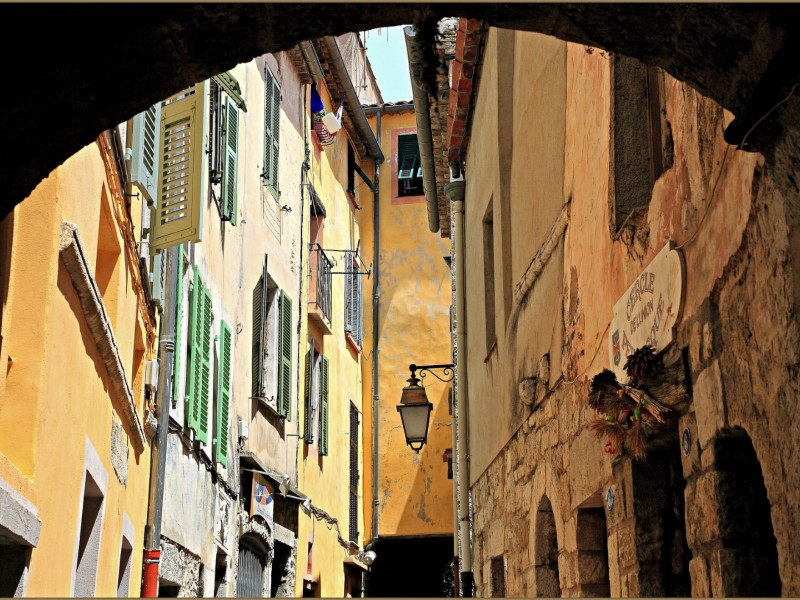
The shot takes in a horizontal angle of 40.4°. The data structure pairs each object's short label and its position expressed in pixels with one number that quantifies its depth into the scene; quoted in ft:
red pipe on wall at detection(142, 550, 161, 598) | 25.26
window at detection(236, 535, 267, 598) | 39.45
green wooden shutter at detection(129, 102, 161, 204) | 21.66
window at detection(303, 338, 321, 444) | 51.41
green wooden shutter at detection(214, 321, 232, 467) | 34.53
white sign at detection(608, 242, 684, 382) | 13.52
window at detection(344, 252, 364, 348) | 63.68
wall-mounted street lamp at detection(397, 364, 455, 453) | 34.91
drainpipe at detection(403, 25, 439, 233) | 33.76
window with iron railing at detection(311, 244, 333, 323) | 54.70
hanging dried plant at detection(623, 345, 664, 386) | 13.75
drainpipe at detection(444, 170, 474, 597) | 36.22
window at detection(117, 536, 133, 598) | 23.80
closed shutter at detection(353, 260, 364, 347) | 65.87
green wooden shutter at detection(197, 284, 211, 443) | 31.14
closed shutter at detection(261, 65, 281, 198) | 44.14
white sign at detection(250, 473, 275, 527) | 40.55
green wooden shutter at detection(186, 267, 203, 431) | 29.53
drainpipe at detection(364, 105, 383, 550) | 65.10
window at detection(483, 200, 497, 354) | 32.77
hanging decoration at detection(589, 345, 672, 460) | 13.74
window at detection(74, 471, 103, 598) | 19.16
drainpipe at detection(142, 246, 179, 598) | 26.09
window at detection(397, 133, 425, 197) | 69.81
